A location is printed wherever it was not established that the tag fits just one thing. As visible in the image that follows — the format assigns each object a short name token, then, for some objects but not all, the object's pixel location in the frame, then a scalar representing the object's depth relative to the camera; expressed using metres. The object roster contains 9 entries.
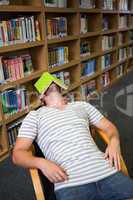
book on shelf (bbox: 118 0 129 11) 5.17
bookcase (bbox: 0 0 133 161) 2.66
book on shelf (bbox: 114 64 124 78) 5.43
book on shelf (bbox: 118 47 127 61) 5.58
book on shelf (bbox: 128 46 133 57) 6.16
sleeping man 1.24
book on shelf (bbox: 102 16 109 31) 4.63
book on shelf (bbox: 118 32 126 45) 5.46
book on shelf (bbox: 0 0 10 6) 2.31
